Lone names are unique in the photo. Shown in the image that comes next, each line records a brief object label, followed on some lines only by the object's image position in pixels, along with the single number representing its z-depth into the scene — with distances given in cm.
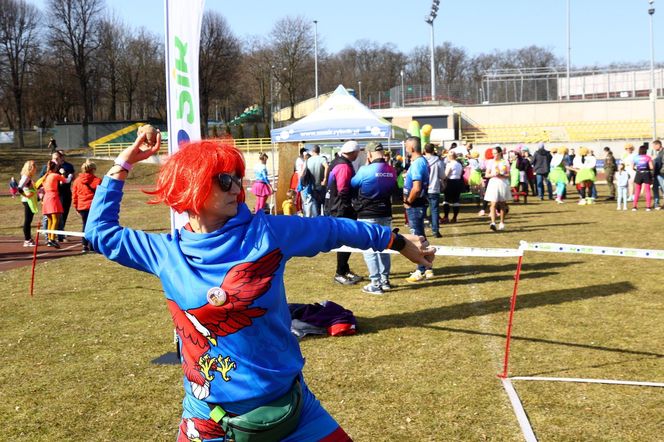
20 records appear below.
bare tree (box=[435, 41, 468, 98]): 8231
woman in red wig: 236
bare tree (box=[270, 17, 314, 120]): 6769
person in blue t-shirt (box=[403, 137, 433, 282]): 954
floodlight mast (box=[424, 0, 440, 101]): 5181
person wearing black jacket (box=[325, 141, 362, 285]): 940
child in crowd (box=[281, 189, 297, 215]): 1674
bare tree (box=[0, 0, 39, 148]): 6091
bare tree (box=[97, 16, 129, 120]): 6569
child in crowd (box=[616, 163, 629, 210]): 1812
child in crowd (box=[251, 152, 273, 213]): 1672
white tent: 1627
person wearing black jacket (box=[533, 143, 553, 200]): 2190
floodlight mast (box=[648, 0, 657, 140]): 4322
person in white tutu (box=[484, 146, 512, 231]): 1427
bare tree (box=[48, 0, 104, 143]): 6234
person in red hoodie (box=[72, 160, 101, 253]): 1258
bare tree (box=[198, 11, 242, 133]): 6725
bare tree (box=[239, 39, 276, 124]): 6856
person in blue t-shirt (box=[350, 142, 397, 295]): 854
